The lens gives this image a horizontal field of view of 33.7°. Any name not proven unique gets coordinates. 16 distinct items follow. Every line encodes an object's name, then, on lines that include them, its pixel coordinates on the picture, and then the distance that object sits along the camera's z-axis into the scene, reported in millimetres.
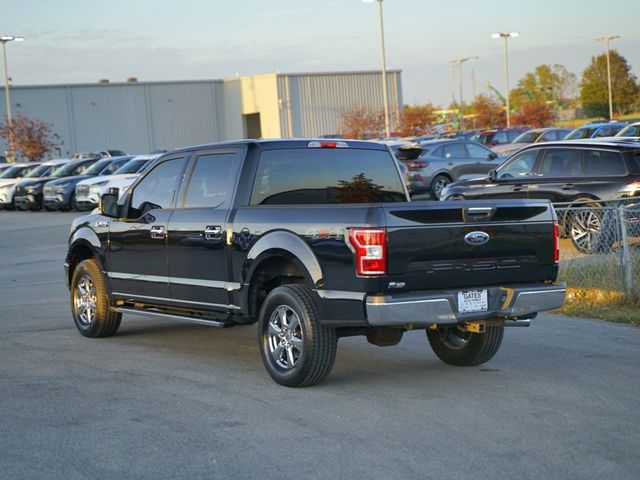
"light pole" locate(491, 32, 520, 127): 72250
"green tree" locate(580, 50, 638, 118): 87688
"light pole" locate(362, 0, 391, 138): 53522
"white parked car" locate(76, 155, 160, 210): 32844
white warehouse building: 75938
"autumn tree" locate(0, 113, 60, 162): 63750
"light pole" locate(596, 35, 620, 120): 78300
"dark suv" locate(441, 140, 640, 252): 16125
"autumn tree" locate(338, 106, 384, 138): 62216
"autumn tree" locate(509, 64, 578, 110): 117438
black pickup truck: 7461
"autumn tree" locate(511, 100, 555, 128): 71000
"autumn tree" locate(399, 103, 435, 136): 65375
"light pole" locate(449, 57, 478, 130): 80925
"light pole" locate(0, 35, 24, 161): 62156
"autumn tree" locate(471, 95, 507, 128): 74250
